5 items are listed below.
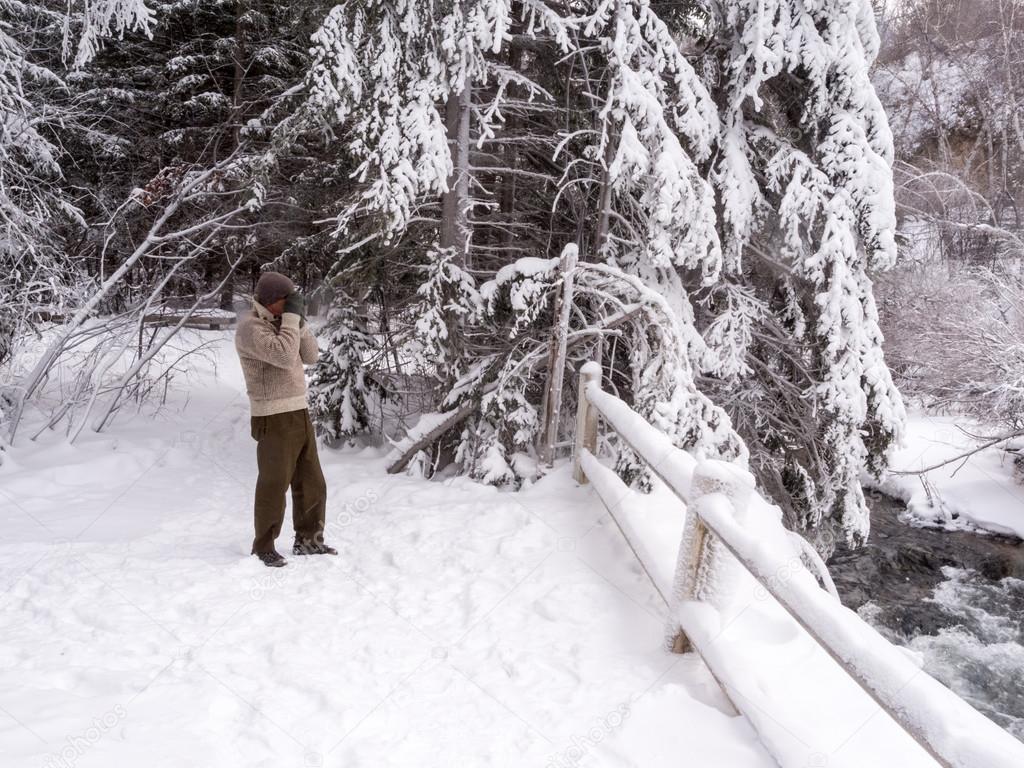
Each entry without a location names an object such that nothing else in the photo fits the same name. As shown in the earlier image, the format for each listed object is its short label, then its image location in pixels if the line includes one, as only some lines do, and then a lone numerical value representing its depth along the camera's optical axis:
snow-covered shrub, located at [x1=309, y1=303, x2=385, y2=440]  8.55
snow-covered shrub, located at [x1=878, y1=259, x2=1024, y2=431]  13.30
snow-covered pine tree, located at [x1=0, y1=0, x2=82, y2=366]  7.06
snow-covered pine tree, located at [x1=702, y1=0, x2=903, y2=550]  7.09
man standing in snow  4.29
